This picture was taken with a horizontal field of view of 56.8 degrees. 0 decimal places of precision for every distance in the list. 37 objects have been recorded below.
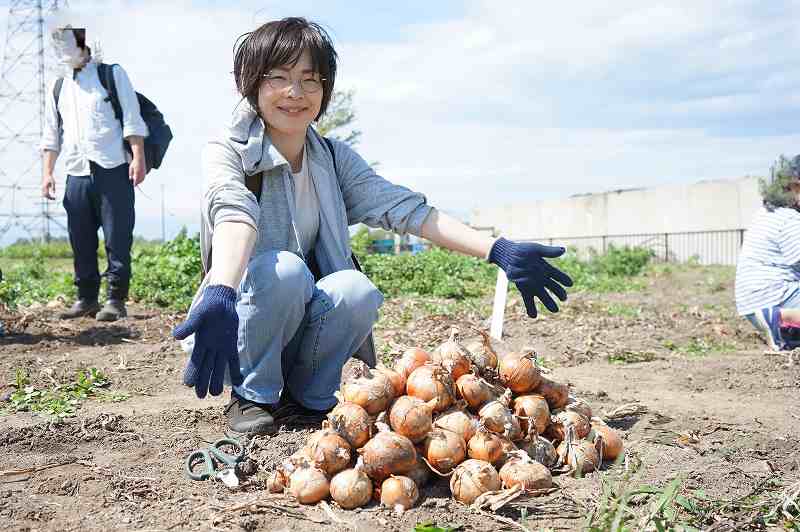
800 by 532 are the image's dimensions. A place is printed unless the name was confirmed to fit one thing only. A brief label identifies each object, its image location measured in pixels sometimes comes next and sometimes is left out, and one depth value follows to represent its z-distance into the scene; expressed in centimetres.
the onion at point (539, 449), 249
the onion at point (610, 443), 259
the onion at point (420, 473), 232
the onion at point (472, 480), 222
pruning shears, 248
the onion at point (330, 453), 228
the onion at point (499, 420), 240
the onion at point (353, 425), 235
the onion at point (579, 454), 248
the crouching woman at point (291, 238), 289
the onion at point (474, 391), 250
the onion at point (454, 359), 257
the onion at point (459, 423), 237
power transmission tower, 1966
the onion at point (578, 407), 273
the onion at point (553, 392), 271
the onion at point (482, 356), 267
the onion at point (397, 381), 253
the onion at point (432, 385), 241
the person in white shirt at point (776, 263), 548
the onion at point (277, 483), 234
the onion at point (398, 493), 220
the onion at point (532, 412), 253
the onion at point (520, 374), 264
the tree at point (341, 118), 2050
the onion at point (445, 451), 230
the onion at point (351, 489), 221
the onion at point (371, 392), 242
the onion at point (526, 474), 227
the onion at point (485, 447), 231
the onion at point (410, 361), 259
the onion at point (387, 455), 224
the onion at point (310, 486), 224
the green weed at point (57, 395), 361
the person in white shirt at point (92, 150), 593
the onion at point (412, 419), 232
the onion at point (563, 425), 261
